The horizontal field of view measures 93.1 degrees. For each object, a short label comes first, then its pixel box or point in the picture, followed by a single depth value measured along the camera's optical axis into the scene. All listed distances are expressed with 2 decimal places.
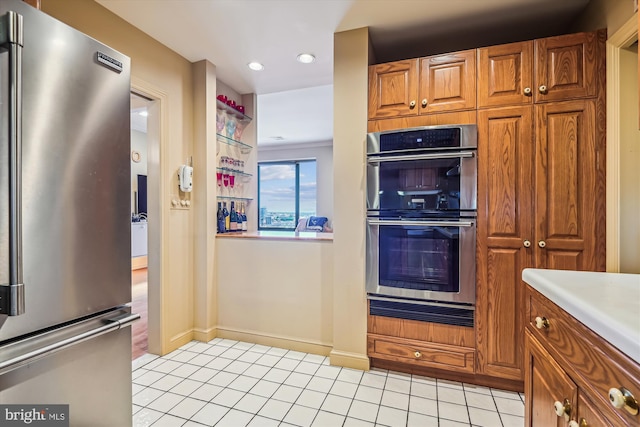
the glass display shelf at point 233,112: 3.00
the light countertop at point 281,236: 2.57
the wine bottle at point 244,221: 3.33
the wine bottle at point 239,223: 3.20
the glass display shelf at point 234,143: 3.03
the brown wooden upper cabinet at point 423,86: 2.01
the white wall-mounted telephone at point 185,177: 2.55
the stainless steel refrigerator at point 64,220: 0.87
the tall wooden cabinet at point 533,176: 1.79
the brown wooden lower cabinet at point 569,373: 0.67
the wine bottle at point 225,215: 2.97
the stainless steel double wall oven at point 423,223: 1.97
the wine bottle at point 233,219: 3.08
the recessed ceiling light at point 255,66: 2.73
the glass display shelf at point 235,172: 3.04
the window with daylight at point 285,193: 7.82
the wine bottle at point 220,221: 2.89
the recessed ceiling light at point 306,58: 2.59
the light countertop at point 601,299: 0.65
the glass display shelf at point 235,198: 3.05
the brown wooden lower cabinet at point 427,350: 2.00
